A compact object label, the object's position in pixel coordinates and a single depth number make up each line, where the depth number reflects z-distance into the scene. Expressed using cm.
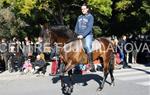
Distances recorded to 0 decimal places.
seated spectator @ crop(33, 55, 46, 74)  1722
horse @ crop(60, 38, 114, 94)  1299
